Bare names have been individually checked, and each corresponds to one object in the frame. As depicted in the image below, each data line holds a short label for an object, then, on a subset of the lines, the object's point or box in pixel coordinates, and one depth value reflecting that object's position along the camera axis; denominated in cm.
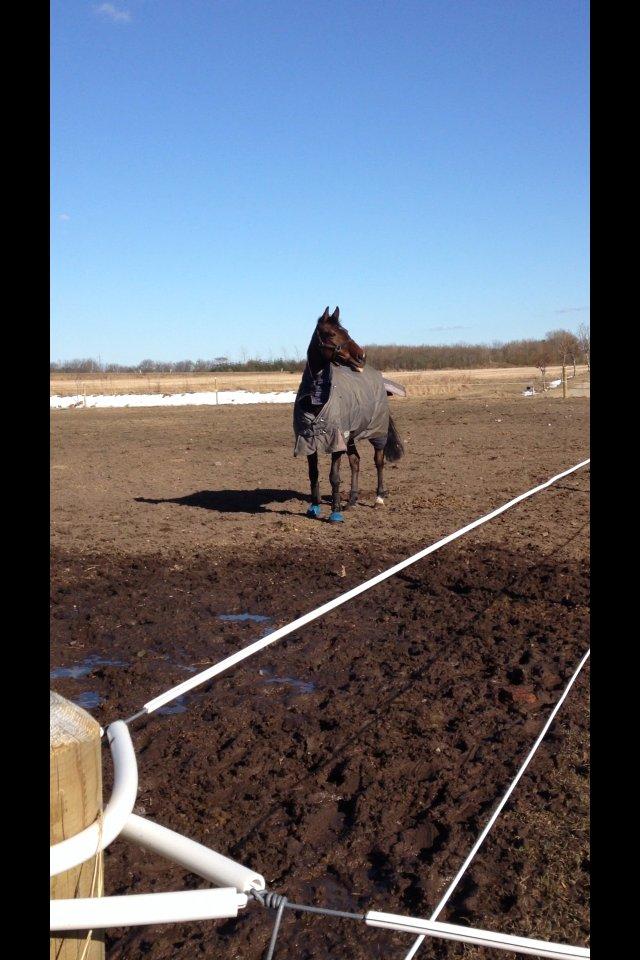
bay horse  876
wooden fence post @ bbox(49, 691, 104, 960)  127
